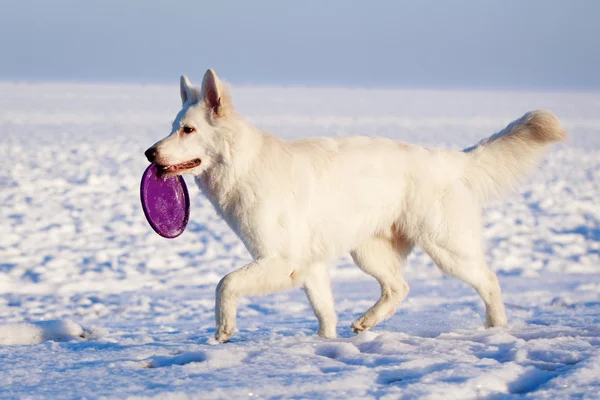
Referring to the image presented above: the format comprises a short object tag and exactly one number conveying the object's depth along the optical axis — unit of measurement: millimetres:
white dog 10250
